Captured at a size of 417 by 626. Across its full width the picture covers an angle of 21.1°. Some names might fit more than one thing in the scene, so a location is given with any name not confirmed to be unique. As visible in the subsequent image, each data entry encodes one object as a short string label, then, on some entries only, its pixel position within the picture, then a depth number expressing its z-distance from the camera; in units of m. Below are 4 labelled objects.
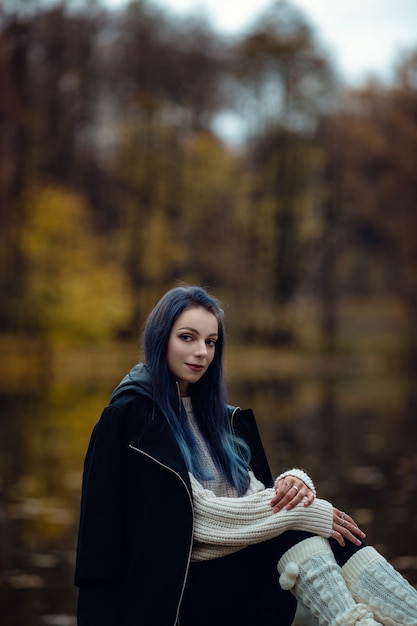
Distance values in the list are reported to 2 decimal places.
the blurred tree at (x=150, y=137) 39.56
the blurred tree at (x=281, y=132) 39.84
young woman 3.31
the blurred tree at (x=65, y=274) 33.84
